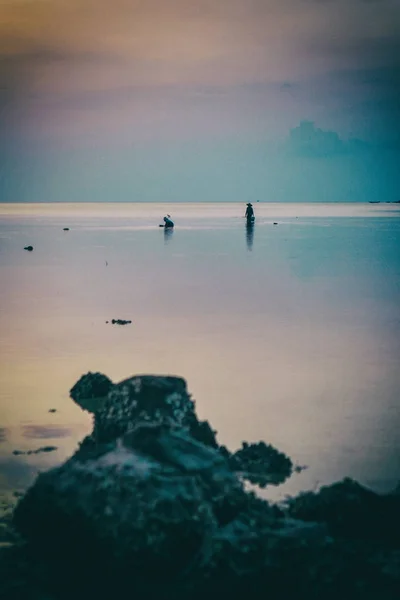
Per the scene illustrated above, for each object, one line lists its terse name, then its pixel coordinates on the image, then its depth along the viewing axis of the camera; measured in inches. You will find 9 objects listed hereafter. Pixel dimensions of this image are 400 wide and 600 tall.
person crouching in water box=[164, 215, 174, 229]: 2795.3
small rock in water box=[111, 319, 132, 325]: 796.6
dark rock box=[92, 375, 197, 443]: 357.4
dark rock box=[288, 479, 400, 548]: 309.1
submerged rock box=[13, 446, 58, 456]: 394.9
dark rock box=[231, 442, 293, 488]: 366.0
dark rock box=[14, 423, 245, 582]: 279.9
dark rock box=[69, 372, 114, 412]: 480.4
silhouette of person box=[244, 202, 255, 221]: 2801.2
